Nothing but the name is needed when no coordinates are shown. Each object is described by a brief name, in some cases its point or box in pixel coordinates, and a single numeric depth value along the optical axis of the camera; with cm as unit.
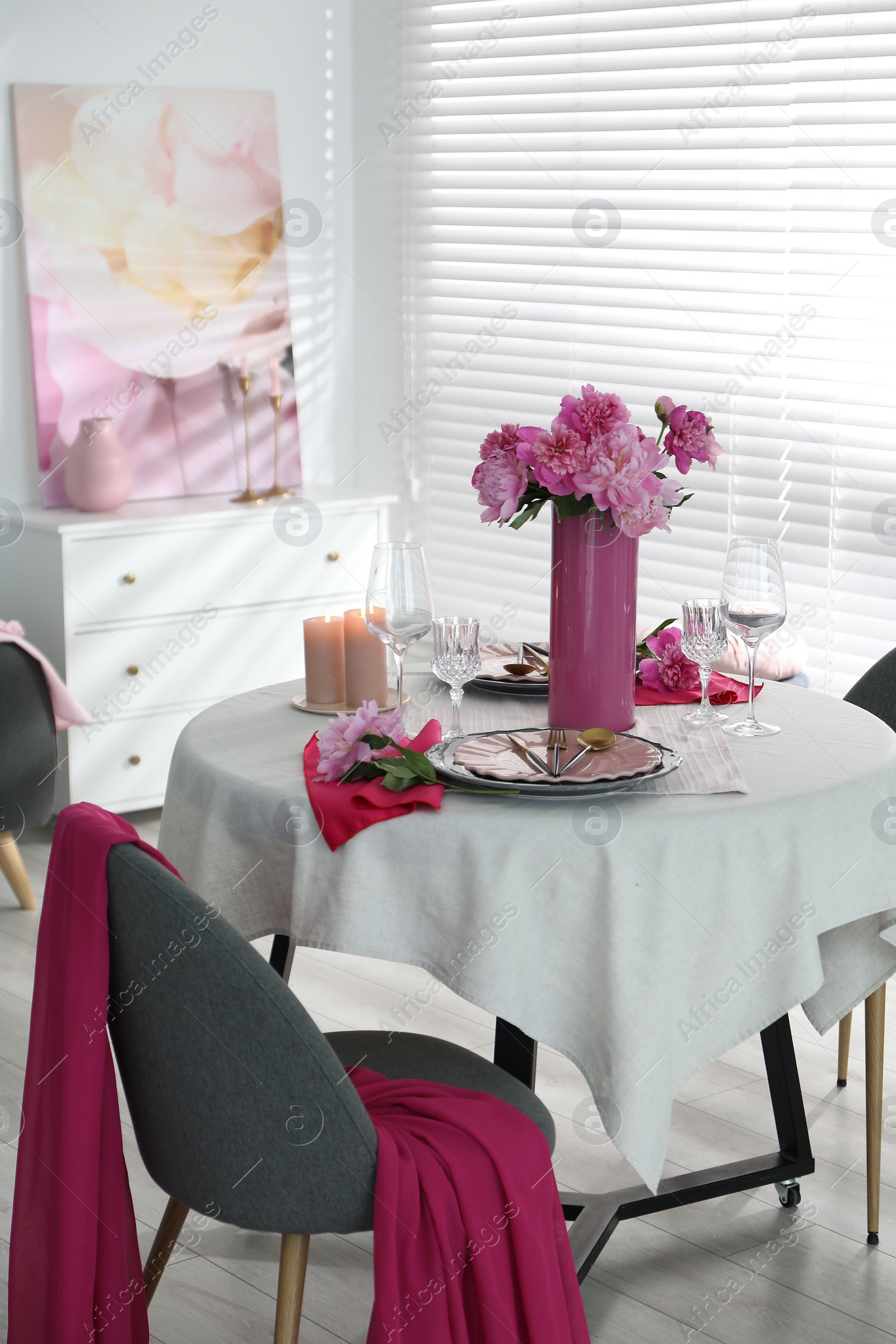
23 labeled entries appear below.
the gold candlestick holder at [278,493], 453
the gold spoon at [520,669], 220
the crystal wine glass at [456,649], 184
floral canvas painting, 412
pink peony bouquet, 176
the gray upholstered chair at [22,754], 335
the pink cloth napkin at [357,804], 163
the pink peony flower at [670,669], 218
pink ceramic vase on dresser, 405
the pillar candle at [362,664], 204
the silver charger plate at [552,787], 165
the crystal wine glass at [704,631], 197
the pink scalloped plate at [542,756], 168
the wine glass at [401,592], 186
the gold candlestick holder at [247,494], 445
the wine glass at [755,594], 196
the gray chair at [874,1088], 212
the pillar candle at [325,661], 205
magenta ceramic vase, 189
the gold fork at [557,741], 179
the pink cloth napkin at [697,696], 215
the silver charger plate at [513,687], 214
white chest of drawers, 389
